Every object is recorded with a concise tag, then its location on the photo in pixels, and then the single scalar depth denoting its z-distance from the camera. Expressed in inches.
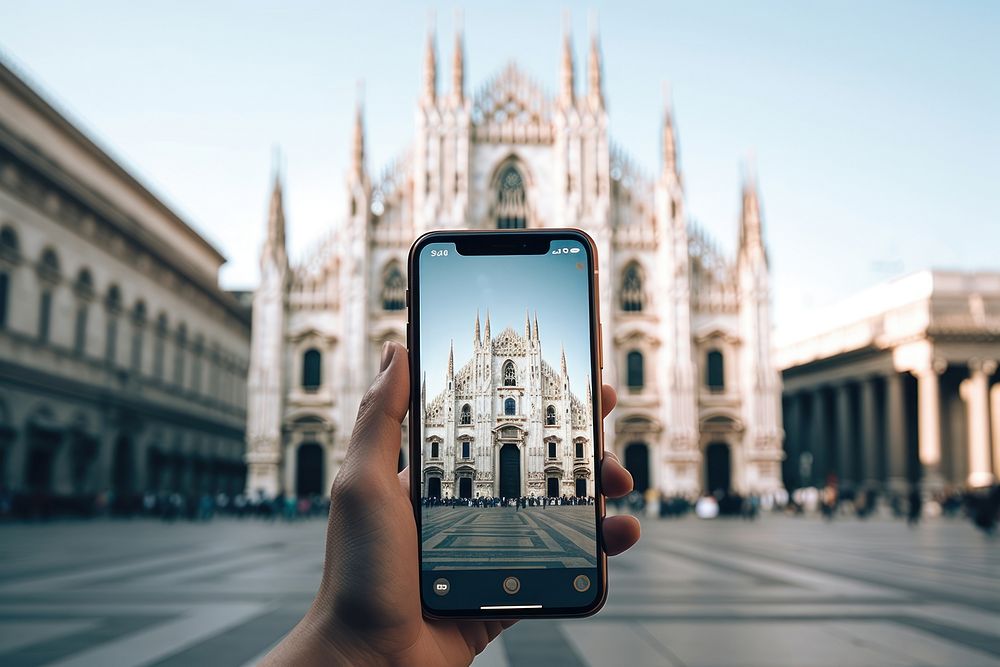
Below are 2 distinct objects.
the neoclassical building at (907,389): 2025.1
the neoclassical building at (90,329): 1331.2
